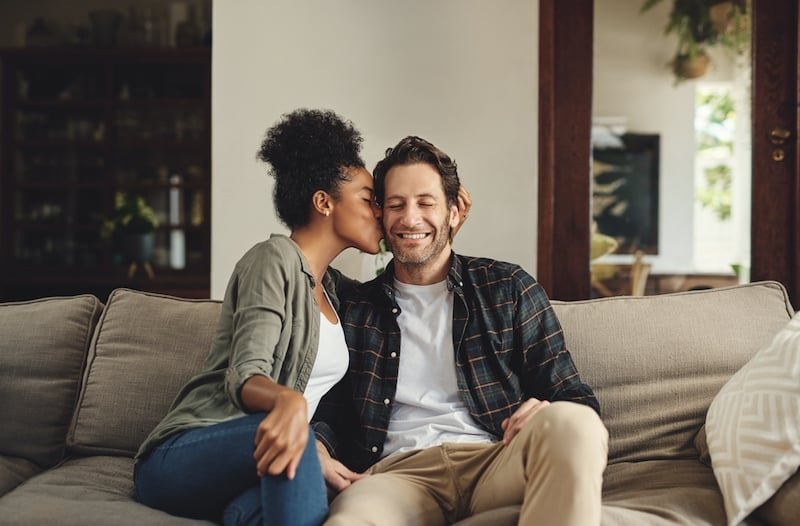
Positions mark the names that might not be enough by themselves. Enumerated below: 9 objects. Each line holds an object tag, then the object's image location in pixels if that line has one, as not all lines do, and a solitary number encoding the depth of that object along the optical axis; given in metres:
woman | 1.43
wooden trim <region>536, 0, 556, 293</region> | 2.86
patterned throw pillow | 1.58
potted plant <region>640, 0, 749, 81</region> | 2.99
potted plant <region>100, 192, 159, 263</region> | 5.06
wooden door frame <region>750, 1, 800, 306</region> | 2.87
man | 1.79
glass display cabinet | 5.34
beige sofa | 2.00
